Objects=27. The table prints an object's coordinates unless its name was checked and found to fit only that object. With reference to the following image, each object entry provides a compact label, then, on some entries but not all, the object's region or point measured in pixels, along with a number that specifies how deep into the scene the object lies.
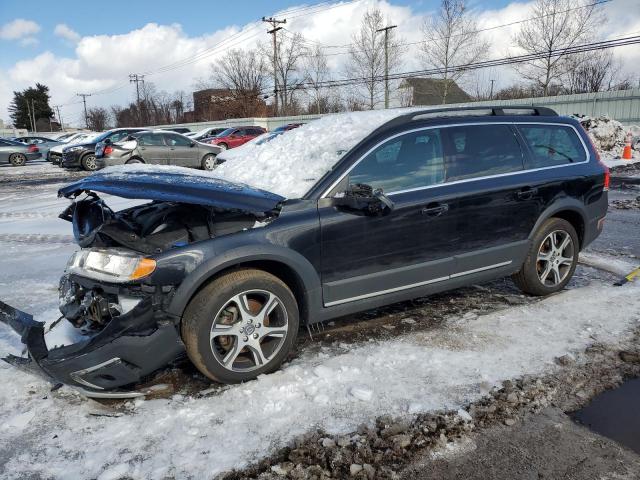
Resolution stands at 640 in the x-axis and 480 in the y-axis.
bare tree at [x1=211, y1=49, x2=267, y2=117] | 54.54
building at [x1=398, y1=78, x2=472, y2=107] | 37.34
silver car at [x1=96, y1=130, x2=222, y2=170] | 16.19
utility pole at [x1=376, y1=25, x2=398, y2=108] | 38.00
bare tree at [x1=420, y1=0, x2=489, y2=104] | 35.78
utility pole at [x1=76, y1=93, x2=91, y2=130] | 90.88
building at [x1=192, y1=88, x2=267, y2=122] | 54.62
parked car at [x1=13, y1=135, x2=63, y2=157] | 25.93
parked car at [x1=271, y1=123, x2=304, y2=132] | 20.78
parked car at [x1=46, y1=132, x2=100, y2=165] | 24.14
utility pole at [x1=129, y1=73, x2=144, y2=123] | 75.00
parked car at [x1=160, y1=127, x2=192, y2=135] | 45.37
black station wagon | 2.99
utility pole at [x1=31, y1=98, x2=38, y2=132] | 82.19
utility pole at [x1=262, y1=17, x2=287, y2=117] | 45.25
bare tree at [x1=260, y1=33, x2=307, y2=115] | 48.75
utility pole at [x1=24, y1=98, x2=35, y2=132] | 84.00
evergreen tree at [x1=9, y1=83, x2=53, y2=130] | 84.69
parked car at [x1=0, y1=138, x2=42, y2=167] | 23.77
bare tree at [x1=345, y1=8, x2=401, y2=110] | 39.50
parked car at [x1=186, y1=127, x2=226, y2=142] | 25.78
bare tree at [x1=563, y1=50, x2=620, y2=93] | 37.69
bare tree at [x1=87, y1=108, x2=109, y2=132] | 86.69
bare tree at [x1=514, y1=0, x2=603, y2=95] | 32.16
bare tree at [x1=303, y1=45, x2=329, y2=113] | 47.44
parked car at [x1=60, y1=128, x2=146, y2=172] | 19.25
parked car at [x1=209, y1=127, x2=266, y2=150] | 23.55
